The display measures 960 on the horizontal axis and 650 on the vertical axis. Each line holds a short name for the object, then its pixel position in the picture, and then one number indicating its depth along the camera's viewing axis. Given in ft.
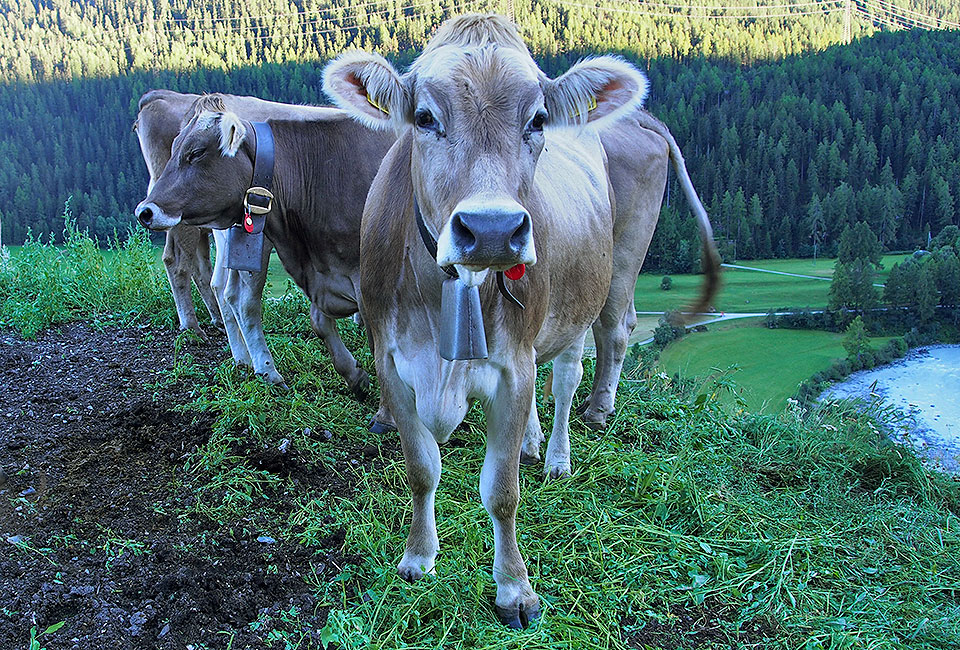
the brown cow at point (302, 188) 13.92
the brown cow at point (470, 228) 6.81
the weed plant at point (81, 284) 20.66
